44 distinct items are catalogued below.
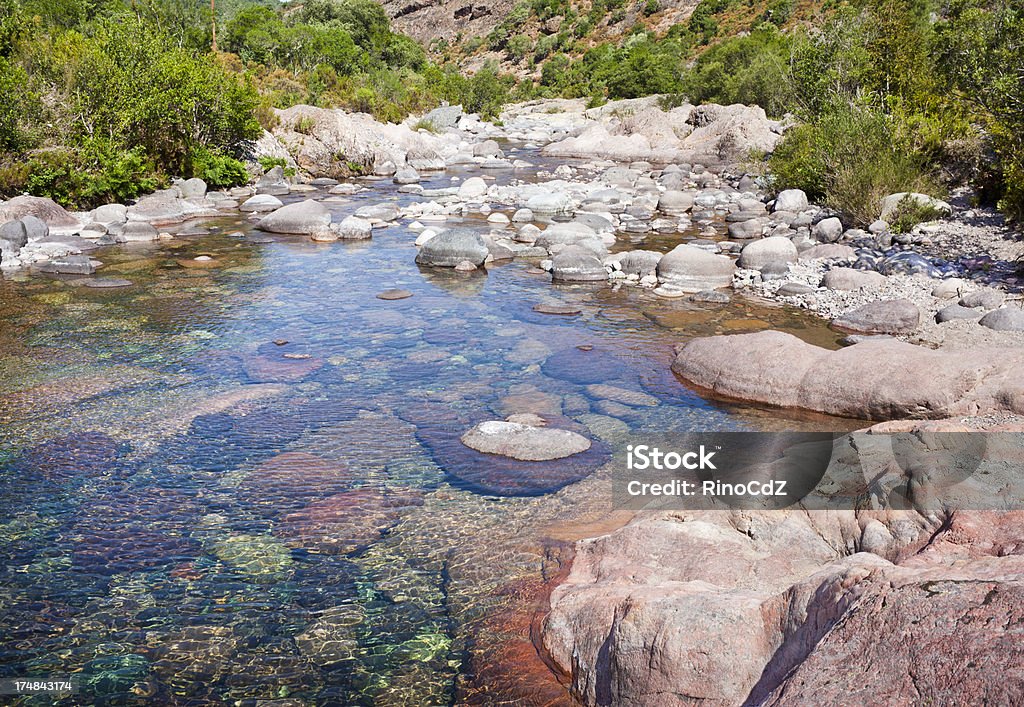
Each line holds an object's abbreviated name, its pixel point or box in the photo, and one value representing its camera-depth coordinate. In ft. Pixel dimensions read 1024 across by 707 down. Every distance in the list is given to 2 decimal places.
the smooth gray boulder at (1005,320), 36.50
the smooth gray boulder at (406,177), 95.71
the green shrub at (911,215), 56.90
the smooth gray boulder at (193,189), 77.20
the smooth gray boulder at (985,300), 41.32
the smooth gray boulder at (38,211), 59.41
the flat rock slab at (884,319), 40.88
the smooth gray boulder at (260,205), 74.49
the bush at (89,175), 65.26
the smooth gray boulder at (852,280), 47.85
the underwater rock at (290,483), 24.58
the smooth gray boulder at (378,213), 71.97
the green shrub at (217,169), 81.46
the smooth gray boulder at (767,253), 53.78
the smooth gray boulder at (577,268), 53.36
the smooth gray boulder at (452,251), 55.72
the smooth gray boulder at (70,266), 51.55
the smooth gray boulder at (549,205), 75.82
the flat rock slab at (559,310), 46.01
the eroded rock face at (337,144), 97.96
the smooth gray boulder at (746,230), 65.16
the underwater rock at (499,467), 25.79
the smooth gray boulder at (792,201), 72.41
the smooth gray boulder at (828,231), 58.54
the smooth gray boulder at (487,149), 123.44
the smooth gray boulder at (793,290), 48.39
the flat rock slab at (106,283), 48.91
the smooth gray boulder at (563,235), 61.00
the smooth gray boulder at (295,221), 65.87
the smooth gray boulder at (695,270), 51.80
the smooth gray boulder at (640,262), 53.93
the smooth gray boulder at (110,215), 64.85
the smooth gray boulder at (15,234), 55.52
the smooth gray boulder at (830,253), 53.93
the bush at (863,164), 61.21
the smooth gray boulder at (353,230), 64.80
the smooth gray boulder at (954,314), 40.22
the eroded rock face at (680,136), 114.11
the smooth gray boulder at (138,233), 61.82
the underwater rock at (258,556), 21.03
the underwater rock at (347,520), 22.49
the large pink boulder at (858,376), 26.99
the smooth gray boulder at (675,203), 79.67
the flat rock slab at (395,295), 48.37
